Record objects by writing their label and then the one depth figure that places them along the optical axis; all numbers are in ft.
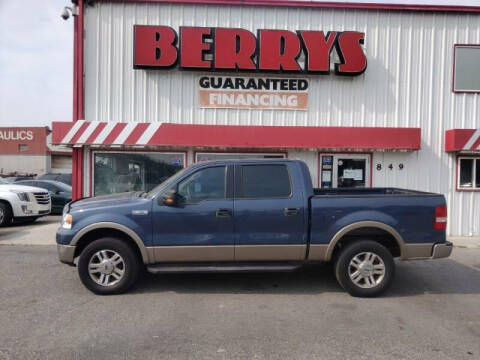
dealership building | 30.45
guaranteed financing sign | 31.32
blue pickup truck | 15.26
